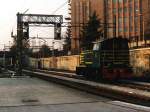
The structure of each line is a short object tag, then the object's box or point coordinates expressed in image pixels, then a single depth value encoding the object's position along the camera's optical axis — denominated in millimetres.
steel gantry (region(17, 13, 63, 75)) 52594
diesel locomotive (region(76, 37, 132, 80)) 31125
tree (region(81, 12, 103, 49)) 80062
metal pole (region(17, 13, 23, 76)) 50188
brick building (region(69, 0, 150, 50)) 102000
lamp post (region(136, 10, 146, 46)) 94300
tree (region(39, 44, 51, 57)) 123738
